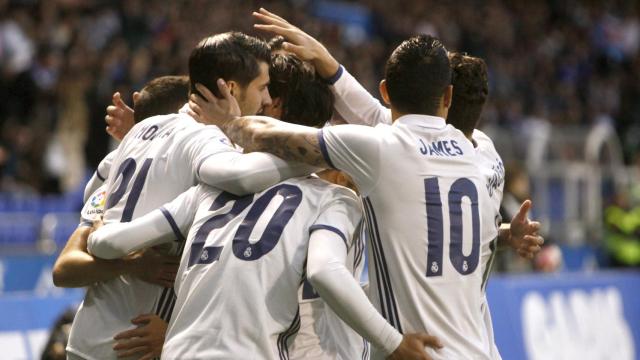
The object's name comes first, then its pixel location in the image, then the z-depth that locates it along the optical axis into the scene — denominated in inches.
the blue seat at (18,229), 967.0
